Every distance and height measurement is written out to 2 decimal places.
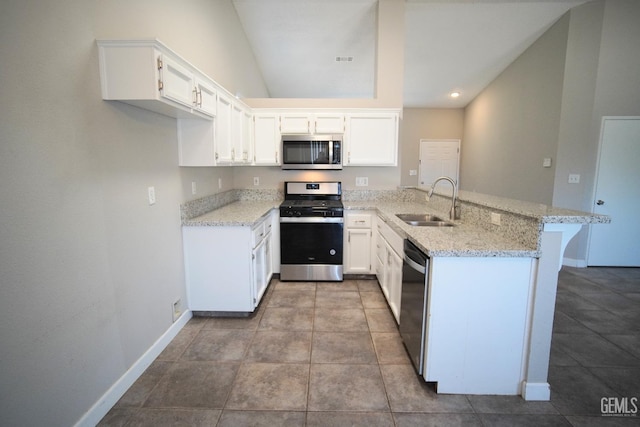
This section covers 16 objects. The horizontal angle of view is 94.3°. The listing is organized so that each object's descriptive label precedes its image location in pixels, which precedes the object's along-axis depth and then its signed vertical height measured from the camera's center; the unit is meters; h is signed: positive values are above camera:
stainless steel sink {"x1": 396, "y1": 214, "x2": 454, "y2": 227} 2.55 -0.42
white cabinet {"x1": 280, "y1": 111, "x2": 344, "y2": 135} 3.49 +0.60
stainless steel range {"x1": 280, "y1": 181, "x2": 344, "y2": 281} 3.31 -0.76
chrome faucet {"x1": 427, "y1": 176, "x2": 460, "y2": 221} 2.49 -0.28
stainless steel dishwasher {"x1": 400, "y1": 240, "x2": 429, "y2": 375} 1.75 -0.82
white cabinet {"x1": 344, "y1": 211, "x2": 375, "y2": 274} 3.44 -0.79
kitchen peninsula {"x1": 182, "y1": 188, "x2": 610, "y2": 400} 1.61 -0.72
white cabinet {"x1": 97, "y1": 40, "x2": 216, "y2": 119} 1.54 +0.53
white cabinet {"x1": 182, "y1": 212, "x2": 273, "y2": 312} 2.53 -0.81
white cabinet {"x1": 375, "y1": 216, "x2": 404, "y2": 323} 2.37 -0.81
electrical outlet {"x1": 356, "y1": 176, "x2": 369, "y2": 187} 3.92 -0.10
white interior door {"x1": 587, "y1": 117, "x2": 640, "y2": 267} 3.81 -0.25
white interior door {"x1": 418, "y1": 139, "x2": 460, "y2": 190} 7.17 +0.40
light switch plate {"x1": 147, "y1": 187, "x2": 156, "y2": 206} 2.00 -0.15
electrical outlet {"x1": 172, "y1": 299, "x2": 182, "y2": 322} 2.36 -1.10
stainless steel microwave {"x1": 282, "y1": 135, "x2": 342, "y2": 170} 3.44 +0.26
